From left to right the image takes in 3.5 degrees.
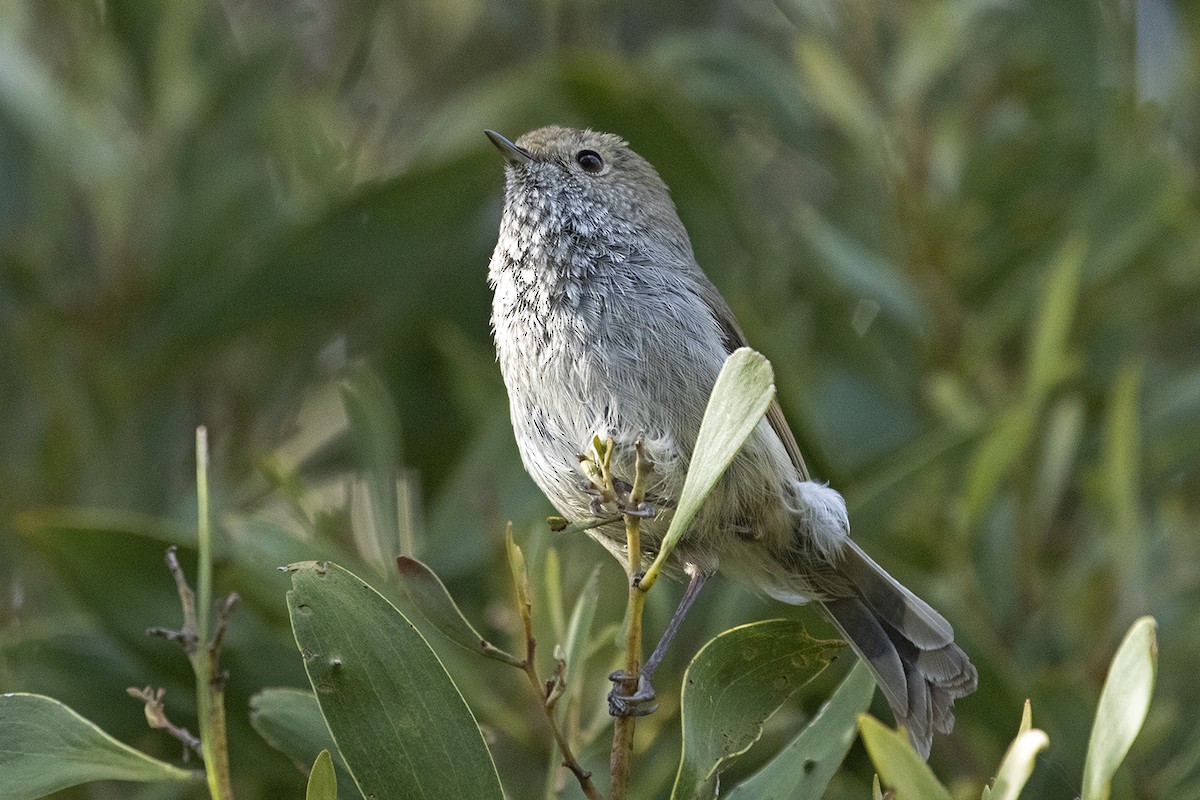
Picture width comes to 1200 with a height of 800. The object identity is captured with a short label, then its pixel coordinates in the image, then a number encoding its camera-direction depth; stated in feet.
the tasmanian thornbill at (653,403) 8.13
